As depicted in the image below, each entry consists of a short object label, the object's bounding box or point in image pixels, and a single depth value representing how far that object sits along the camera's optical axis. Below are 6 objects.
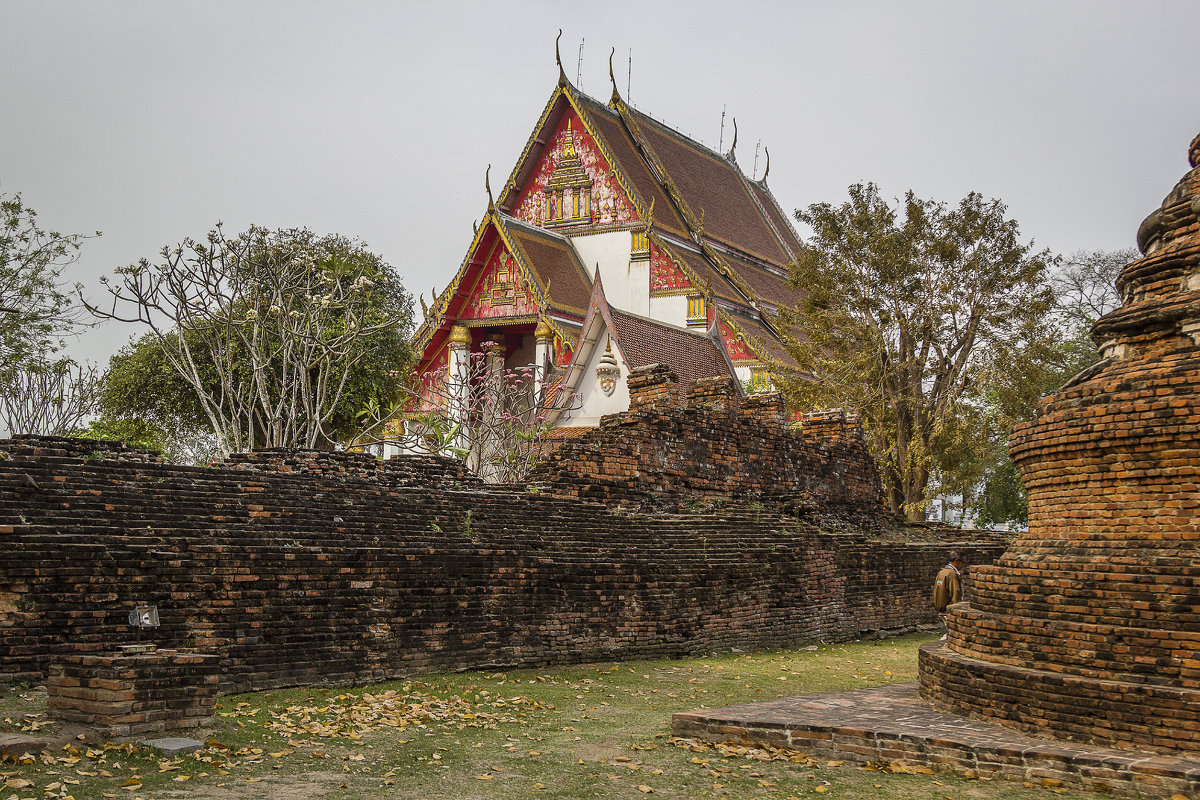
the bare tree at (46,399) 25.55
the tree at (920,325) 21.75
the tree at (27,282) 19.88
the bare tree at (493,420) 20.67
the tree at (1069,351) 30.70
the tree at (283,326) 16.84
